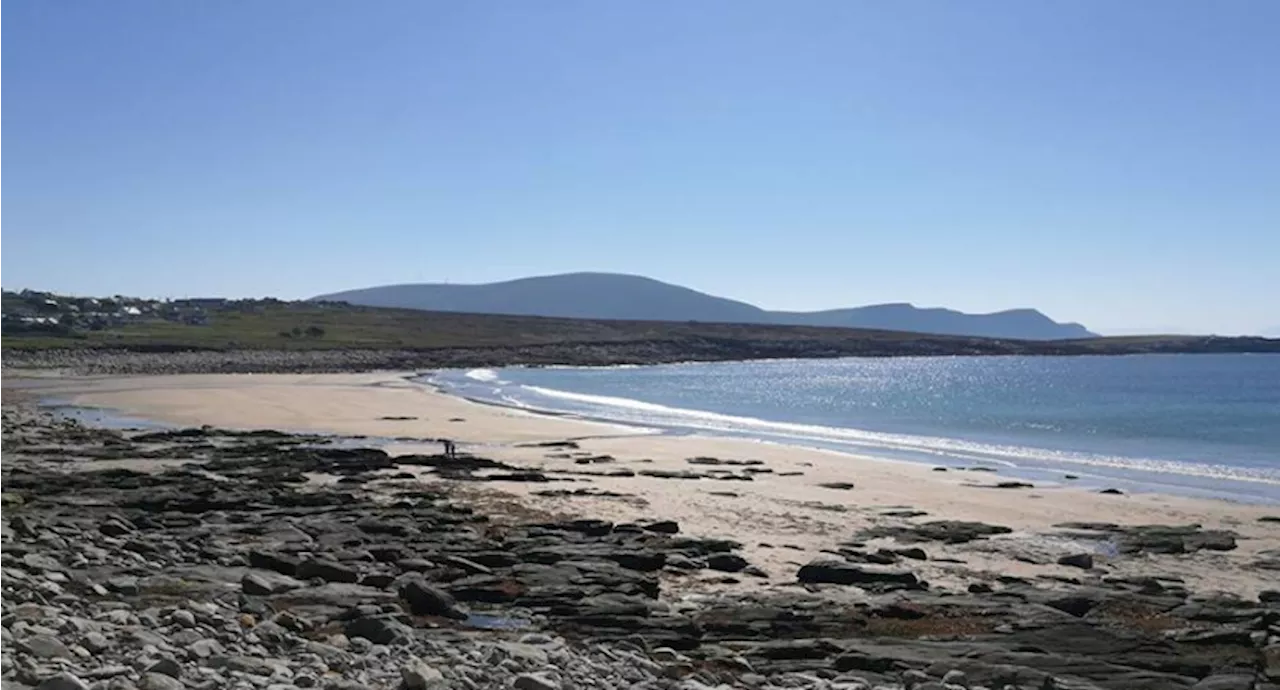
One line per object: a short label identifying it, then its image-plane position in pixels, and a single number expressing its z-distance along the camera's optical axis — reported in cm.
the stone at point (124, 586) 1298
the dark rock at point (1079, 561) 1866
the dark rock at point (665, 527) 2036
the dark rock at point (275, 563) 1530
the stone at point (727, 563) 1731
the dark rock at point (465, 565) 1616
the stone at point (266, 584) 1366
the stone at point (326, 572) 1498
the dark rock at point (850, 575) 1621
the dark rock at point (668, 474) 3084
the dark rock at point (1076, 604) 1449
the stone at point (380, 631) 1147
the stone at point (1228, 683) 1111
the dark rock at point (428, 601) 1360
